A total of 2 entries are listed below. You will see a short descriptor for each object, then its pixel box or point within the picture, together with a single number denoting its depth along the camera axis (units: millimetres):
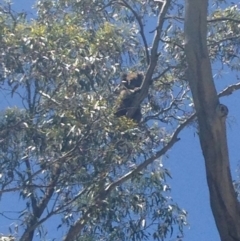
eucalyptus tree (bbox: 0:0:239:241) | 8633
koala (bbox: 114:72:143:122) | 9469
